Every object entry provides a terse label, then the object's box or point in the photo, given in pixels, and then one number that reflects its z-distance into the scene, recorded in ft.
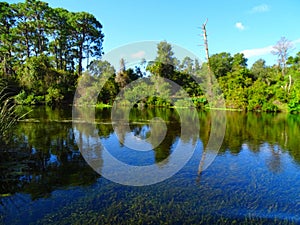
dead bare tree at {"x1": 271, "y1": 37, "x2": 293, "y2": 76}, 109.60
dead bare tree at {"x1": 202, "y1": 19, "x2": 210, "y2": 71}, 65.28
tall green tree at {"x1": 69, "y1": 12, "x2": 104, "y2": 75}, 102.61
